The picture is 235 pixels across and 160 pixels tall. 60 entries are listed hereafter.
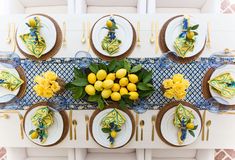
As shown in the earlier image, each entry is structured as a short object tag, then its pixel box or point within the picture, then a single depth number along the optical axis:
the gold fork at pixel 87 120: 1.39
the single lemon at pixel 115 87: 1.20
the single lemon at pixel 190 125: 1.28
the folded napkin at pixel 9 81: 1.32
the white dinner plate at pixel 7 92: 1.36
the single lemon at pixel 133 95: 1.21
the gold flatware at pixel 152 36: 1.37
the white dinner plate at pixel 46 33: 1.34
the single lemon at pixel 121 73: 1.20
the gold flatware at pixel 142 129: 1.39
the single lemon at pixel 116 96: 1.19
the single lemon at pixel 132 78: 1.21
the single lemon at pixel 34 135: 1.30
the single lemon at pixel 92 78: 1.21
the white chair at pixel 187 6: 1.46
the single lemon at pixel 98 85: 1.18
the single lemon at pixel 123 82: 1.19
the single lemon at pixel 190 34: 1.28
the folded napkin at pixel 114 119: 1.30
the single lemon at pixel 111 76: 1.20
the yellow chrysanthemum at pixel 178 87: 1.19
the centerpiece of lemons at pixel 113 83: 1.20
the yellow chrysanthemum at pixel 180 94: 1.21
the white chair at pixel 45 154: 1.58
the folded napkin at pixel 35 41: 1.30
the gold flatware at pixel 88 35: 1.38
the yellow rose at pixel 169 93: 1.23
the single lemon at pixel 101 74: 1.20
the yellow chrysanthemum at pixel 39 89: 1.19
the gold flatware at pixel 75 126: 1.39
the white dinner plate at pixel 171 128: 1.35
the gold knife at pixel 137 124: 1.38
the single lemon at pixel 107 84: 1.17
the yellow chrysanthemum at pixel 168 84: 1.22
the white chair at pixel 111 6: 1.54
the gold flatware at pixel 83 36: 1.38
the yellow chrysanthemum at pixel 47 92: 1.20
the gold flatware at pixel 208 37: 1.38
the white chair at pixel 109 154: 1.54
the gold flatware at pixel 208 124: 1.39
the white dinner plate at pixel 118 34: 1.34
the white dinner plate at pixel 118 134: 1.35
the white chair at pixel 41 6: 1.55
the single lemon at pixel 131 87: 1.21
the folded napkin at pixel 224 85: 1.31
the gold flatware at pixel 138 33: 1.38
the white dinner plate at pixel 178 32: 1.34
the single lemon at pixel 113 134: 1.29
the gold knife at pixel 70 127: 1.39
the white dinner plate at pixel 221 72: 1.35
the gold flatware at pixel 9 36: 1.39
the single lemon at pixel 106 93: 1.19
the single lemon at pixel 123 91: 1.21
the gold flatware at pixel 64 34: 1.38
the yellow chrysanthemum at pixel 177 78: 1.21
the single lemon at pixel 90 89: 1.20
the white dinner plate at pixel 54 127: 1.36
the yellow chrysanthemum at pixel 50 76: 1.21
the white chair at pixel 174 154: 1.59
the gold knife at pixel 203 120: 1.39
